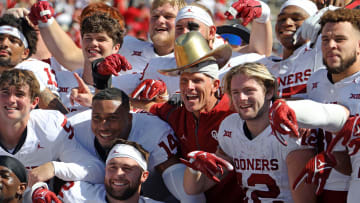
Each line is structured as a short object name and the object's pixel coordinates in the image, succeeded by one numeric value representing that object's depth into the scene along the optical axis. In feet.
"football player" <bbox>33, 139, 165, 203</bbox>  29.55
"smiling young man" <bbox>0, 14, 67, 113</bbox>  35.22
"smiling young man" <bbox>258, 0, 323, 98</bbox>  30.53
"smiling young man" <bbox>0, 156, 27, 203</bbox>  28.04
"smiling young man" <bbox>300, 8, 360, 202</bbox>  25.54
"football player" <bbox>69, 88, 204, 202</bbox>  30.83
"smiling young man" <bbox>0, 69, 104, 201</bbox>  30.55
